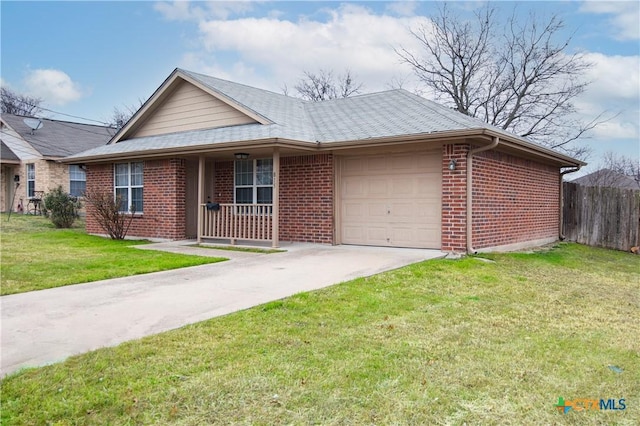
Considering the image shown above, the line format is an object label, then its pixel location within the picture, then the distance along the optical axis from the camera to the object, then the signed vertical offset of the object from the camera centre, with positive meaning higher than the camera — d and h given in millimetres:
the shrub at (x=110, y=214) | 13812 -384
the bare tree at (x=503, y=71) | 25391 +7088
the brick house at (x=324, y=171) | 10375 +763
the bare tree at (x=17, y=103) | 39156 +7905
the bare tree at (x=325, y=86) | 34938 +8343
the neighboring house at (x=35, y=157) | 22797 +2011
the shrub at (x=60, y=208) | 17453 -279
